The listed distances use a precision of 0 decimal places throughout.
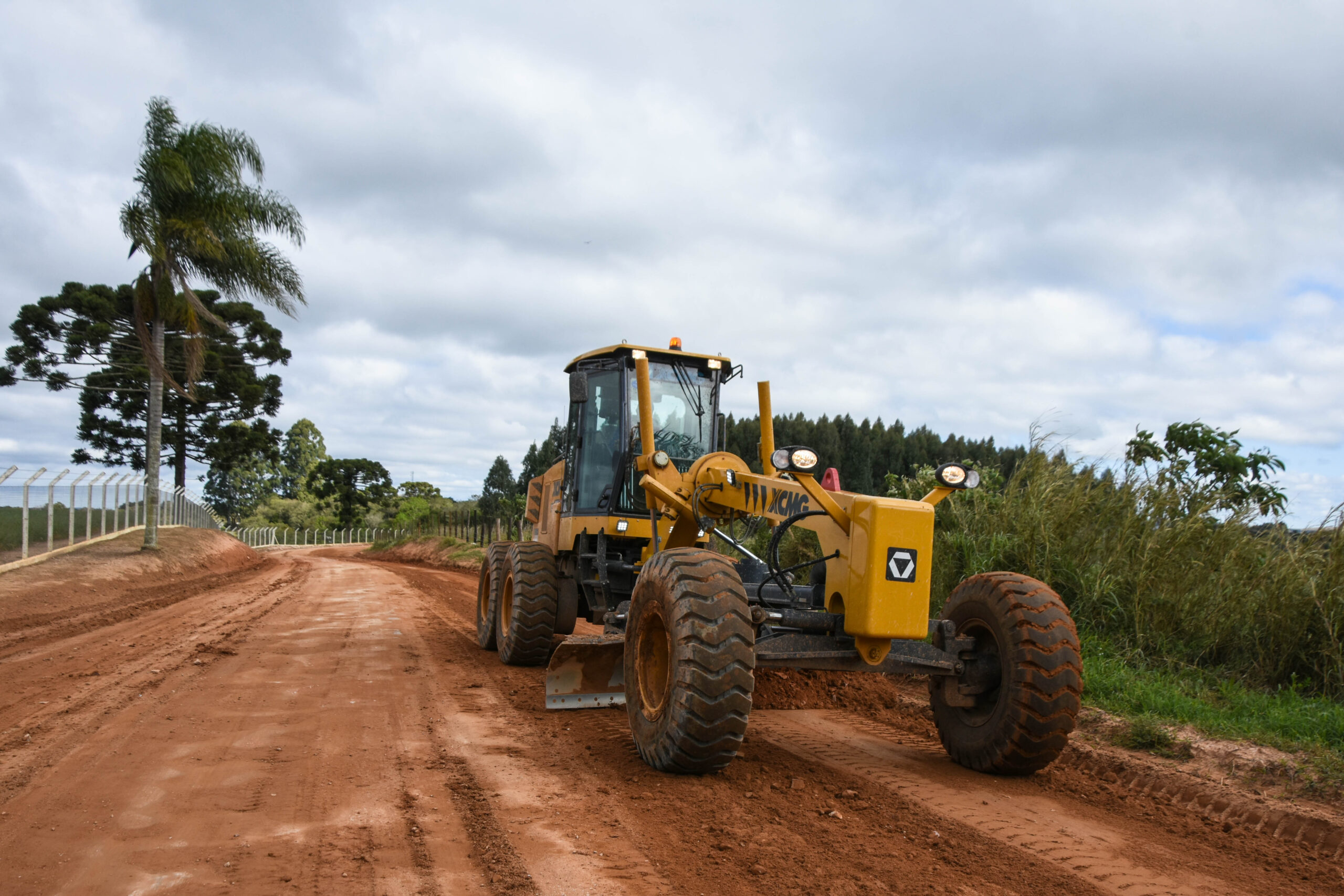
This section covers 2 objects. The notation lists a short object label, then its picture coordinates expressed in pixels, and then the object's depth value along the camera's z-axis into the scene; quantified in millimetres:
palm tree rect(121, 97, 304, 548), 22047
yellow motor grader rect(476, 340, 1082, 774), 5070
